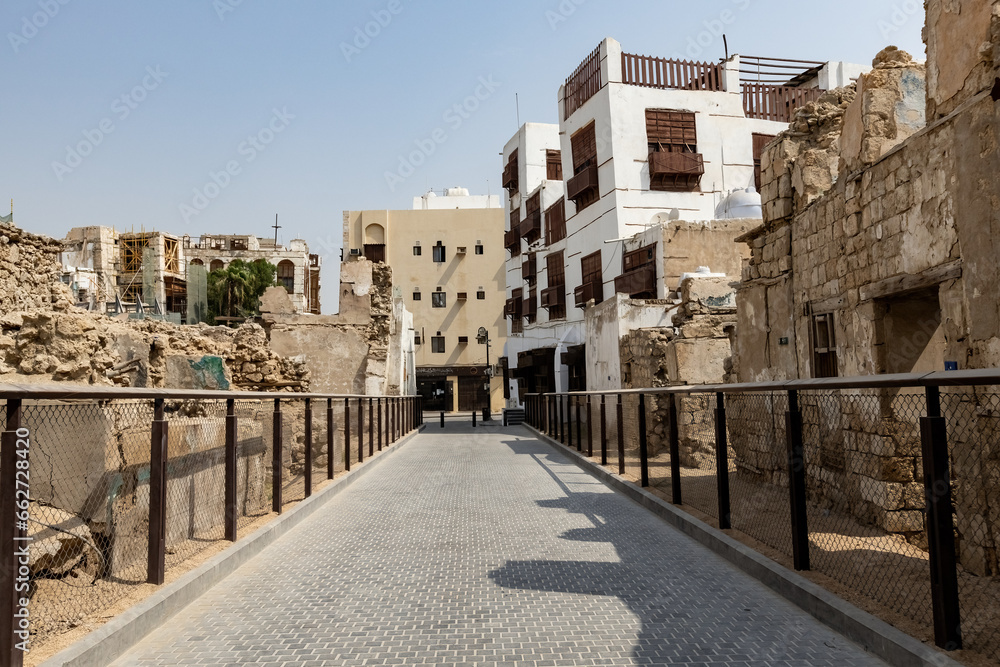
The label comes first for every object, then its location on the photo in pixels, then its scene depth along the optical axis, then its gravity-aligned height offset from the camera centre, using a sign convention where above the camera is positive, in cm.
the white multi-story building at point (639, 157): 3225 +1076
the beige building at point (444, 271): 5584 +947
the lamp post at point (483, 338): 4803 +361
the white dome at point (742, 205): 2777 +706
